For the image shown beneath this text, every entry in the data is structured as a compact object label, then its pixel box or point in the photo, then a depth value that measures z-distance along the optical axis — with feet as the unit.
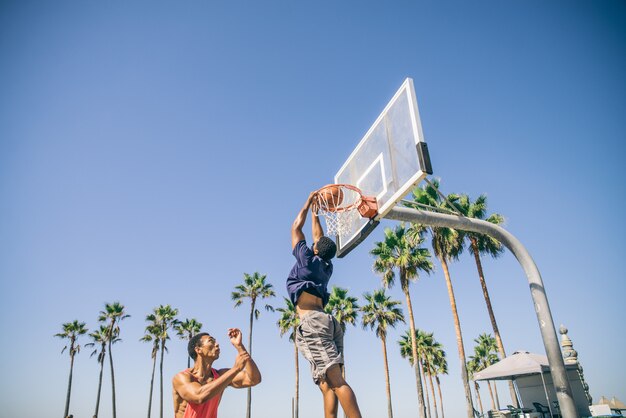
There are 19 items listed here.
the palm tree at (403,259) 73.15
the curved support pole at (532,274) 16.72
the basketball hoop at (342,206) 19.13
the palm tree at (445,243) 61.16
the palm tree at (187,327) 123.13
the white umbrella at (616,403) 44.59
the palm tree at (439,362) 142.55
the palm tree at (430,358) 136.87
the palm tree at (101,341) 120.57
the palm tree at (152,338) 121.08
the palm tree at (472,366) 150.29
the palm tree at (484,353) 147.38
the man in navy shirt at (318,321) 11.23
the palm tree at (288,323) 99.05
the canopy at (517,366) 37.27
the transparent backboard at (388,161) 17.03
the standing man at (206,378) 10.02
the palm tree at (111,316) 117.60
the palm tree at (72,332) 124.57
